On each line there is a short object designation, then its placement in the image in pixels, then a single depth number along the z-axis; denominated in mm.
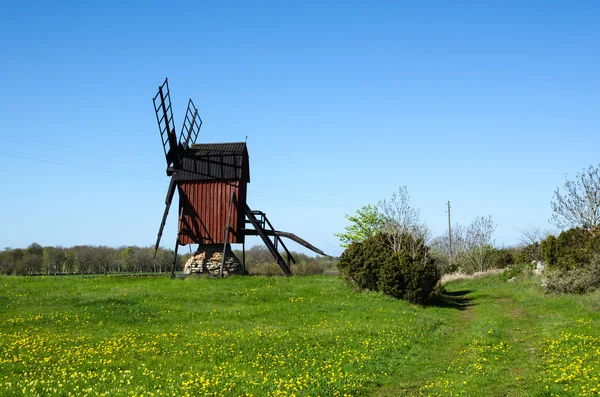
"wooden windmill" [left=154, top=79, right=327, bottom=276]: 42344
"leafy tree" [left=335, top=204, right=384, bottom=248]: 69525
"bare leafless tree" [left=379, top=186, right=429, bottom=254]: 39000
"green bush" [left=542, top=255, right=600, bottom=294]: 28234
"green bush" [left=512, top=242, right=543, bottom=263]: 41875
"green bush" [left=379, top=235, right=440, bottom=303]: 29920
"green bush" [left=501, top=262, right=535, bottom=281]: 41294
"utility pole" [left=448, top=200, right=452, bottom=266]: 65706
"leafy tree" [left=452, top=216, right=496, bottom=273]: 57500
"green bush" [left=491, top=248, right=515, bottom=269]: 55031
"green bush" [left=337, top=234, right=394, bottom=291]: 31562
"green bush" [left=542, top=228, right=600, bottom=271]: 29302
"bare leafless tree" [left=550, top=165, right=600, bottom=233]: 32938
